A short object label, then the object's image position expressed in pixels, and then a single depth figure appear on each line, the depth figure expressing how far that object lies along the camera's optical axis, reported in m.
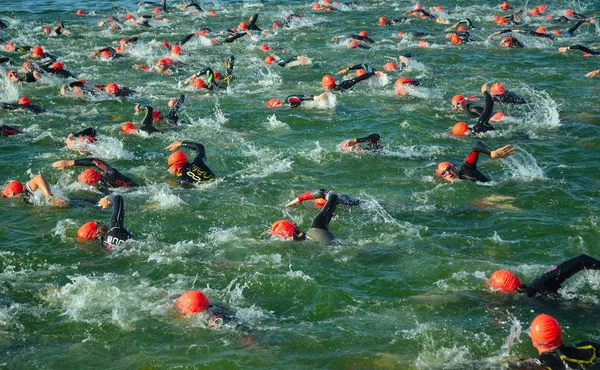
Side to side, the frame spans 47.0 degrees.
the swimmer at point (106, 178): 14.54
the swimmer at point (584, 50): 23.68
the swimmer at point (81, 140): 16.58
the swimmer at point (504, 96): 19.70
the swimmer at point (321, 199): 12.38
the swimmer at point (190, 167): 14.84
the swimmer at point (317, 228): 11.76
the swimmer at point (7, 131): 18.08
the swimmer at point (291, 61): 25.77
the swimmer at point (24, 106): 19.88
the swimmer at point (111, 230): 11.98
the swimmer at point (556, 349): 8.04
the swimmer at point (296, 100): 20.50
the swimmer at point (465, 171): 14.39
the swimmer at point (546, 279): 9.62
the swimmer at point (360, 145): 15.52
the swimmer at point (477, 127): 17.39
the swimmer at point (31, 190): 13.60
